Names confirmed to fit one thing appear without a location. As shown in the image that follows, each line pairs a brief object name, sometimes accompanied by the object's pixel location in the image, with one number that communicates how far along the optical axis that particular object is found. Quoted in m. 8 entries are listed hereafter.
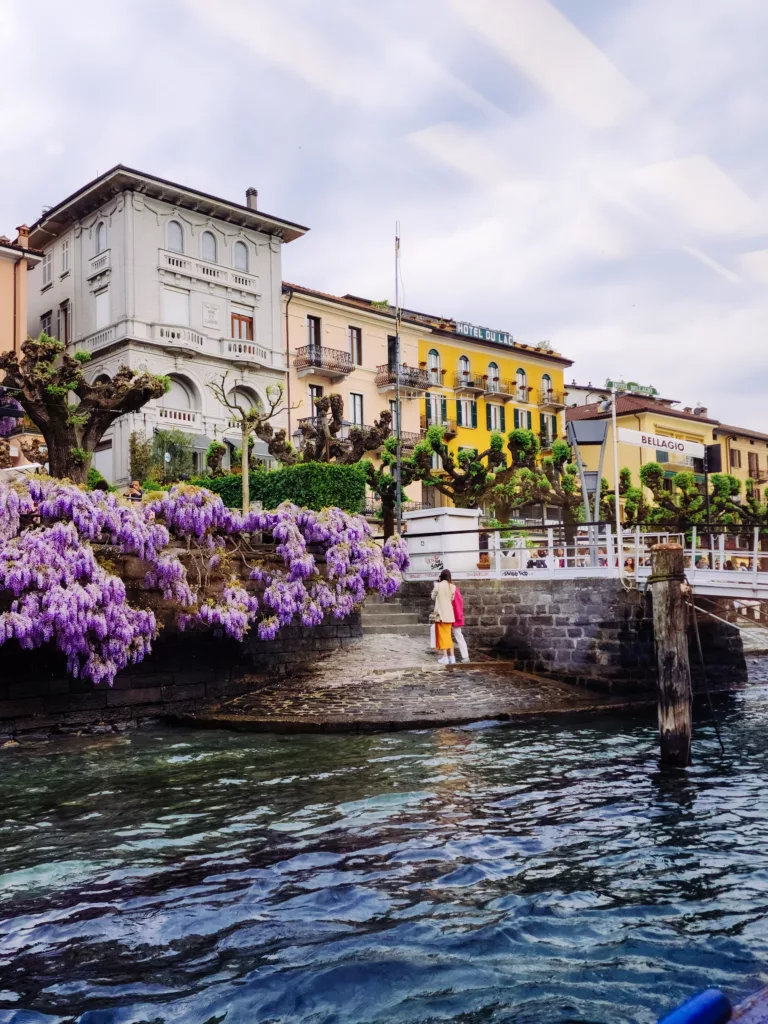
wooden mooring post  10.91
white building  35.34
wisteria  13.65
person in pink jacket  18.20
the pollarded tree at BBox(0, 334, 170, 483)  21.73
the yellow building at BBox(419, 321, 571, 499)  48.78
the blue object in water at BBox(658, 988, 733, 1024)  2.81
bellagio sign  17.97
